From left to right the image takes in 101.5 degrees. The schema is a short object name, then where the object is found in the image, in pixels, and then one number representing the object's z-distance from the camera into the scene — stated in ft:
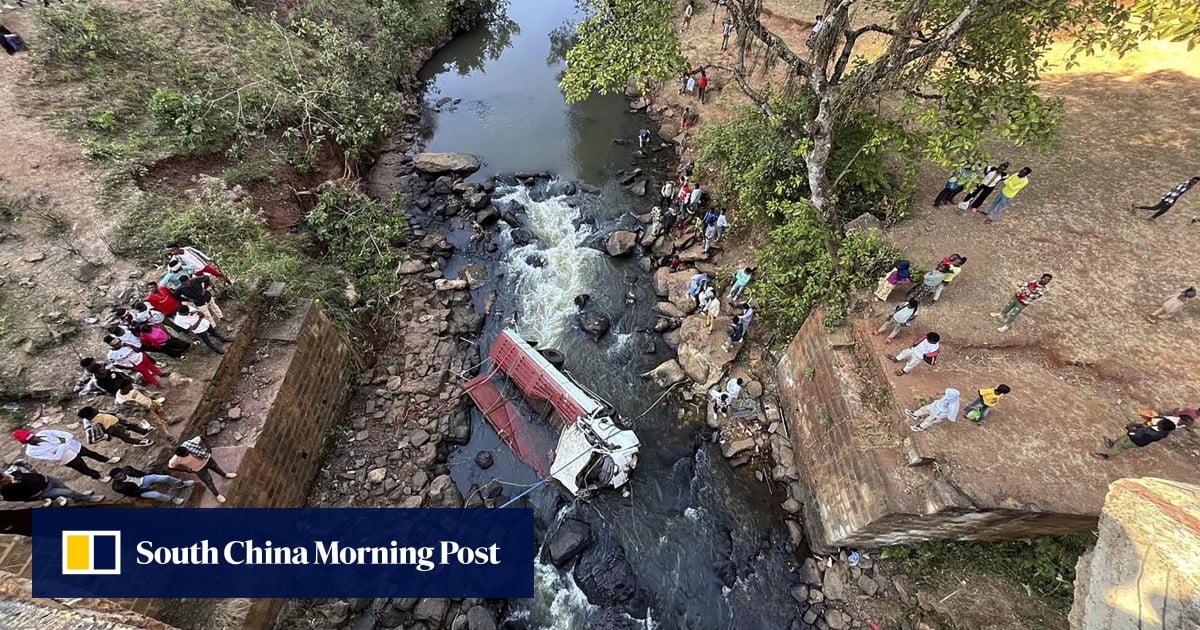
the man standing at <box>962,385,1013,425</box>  27.40
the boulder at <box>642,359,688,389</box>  42.93
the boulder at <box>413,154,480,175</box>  63.93
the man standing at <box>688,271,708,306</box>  45.80
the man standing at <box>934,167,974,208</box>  38.76
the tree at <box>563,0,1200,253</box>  26.61
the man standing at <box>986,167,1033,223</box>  37.40
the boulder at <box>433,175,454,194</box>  61.72
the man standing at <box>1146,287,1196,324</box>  32.06
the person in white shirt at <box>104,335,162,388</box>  28.43
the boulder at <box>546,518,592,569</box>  33.71
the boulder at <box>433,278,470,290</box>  49.67
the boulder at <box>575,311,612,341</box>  46.65
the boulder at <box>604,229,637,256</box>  53.52
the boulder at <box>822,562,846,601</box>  32.01
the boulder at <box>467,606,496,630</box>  30.48
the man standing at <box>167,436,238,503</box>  27.02
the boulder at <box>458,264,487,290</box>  51.01
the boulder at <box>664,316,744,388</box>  42.32
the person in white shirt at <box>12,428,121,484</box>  24.00
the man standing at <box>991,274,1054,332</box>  30.91
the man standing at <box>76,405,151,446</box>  25.93
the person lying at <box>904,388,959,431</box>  27.92
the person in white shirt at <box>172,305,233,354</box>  31.22
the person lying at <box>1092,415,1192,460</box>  25.75
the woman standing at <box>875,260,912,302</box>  33.96
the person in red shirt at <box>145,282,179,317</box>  30.99
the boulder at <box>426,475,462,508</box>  35.81
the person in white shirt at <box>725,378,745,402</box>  40.40
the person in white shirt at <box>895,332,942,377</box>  29.04
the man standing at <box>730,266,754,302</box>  42.50
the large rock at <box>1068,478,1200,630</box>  15.48
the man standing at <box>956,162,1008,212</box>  39.83
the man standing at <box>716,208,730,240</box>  50.03
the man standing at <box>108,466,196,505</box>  24.58
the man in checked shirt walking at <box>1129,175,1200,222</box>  38.45
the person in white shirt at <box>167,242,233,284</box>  33.63
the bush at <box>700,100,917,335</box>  36.81
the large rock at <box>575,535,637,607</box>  32.60
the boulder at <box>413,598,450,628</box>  30.73
